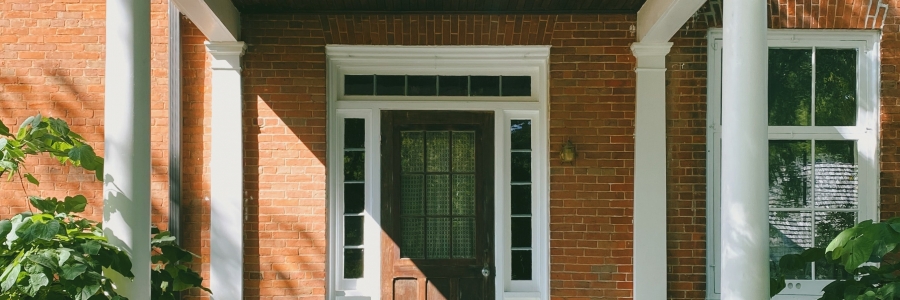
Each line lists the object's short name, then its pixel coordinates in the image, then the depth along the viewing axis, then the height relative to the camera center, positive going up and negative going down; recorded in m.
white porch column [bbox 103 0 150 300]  3.58 +0.02
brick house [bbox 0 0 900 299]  5.67 +0.20
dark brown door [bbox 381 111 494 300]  5.99 -0.46
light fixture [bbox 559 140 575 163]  5.70 -0.05
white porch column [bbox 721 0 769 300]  3.65 -0.04
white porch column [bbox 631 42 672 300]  5.66 -0.25
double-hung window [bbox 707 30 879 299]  5.71 +0.04
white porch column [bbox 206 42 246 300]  5.69 -0.21
